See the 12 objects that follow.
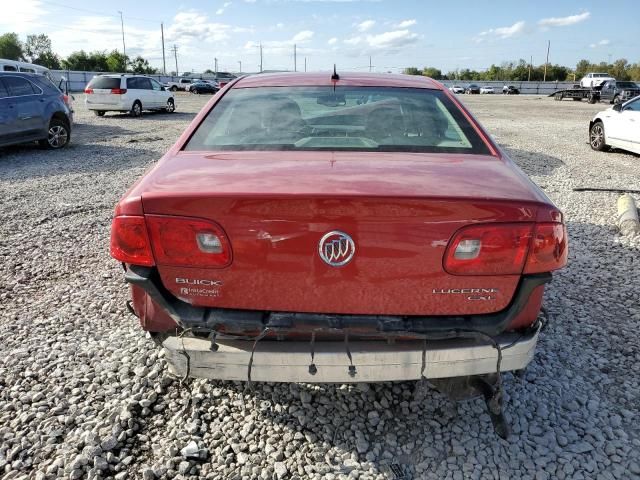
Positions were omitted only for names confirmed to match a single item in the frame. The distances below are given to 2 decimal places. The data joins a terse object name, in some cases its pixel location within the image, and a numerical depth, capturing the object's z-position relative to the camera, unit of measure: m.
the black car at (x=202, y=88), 45.68
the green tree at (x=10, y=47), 91.84
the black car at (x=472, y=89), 63.47
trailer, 38.28
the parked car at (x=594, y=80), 43.85
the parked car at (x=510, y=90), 63.72
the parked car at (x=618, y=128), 10.75
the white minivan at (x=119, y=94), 18.31
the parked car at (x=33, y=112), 9.66
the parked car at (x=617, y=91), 36.50
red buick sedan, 1.82
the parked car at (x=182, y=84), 50.50
